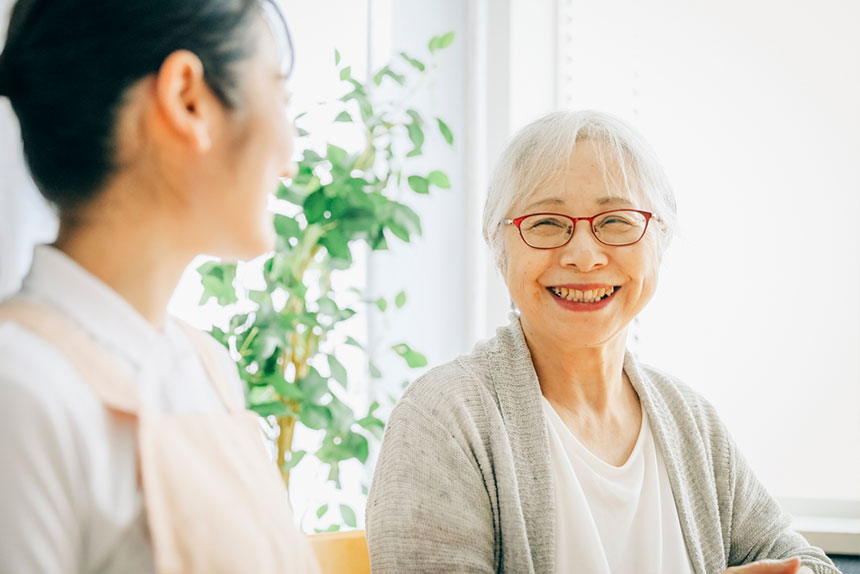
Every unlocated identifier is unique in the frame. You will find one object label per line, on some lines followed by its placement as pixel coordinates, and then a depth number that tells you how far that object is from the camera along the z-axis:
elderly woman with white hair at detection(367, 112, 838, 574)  1.17
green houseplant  1.68
